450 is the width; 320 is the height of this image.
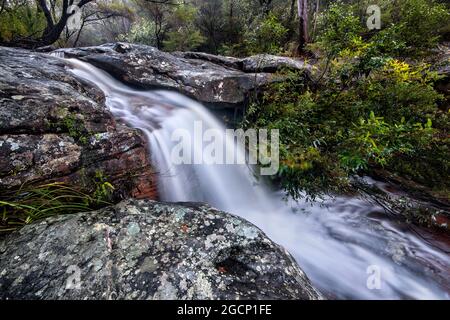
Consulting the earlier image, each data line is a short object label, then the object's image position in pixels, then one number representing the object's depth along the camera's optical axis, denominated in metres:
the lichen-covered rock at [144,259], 1.57
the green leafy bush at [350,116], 3.10
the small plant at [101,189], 2.40
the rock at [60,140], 2.25
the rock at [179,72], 4.76
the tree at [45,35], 7.48
